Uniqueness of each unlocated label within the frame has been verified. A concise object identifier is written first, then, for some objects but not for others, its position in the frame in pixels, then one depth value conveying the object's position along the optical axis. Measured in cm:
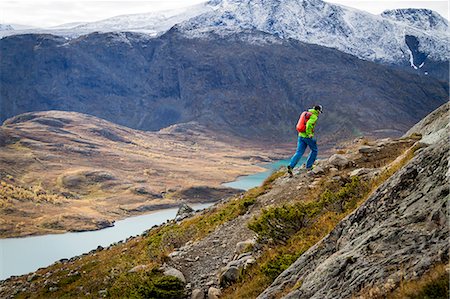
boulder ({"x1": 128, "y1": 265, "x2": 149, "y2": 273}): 1957
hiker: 2244
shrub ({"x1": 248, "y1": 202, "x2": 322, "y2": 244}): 1540
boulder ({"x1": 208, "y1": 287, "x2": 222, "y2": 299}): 1474
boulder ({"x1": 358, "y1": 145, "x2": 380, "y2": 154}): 2366
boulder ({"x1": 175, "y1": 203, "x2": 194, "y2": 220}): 3407
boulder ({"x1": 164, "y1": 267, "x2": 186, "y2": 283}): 1687
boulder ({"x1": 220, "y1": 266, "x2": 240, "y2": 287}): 1494
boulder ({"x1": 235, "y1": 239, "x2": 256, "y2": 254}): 1692
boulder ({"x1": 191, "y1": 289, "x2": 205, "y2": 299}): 1552
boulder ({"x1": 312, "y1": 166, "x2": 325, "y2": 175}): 2238
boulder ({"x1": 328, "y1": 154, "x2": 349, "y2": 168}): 2234
